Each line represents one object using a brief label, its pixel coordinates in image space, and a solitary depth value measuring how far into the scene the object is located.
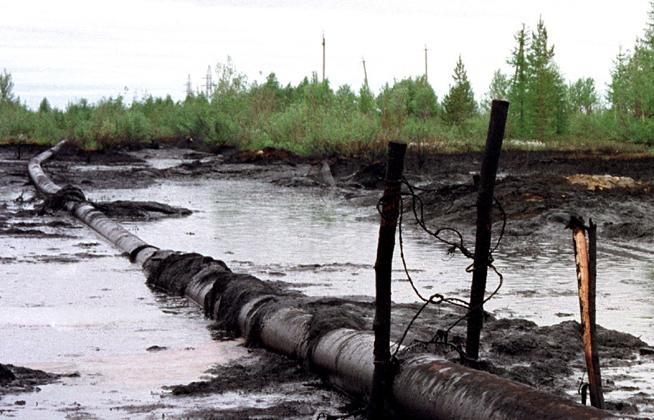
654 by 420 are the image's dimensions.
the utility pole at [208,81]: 119.87
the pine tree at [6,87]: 113.69
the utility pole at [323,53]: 120.88
